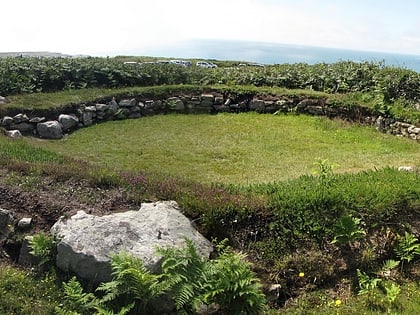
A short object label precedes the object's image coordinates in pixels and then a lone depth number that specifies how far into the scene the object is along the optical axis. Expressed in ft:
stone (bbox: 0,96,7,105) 41.16
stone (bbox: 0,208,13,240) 18.84
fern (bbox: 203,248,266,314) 15.46
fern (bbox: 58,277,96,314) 15.06
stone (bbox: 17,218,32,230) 18.80
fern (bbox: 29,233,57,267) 16.99
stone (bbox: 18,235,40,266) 17.61
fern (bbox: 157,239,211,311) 14.98
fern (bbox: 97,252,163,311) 14.92
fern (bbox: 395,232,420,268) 19.42
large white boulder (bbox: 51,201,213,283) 16.47
